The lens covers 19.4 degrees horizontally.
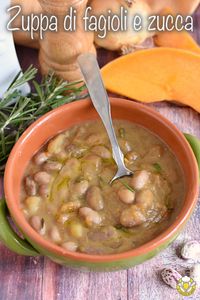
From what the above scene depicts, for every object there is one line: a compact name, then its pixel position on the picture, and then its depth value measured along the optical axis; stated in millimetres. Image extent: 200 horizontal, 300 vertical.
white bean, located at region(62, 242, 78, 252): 450
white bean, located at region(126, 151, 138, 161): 507
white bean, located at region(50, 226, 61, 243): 458
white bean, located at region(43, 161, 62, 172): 501
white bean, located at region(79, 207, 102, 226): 464
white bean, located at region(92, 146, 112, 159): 509
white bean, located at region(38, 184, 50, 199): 484
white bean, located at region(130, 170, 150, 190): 481
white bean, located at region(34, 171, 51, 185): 490
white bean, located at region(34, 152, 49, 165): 513
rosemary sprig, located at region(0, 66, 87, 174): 558
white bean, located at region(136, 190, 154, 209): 470
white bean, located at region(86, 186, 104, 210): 473
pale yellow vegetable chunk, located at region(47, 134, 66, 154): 518
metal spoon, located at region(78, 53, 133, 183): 504
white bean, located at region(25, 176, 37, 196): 487
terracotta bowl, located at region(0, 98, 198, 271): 439
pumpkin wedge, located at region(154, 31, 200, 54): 659
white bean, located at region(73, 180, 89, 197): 483
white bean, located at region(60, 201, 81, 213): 473
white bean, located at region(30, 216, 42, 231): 462
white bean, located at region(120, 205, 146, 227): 461
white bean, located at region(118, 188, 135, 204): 473
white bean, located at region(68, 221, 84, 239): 461
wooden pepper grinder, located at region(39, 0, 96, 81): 563
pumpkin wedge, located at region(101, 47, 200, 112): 619
